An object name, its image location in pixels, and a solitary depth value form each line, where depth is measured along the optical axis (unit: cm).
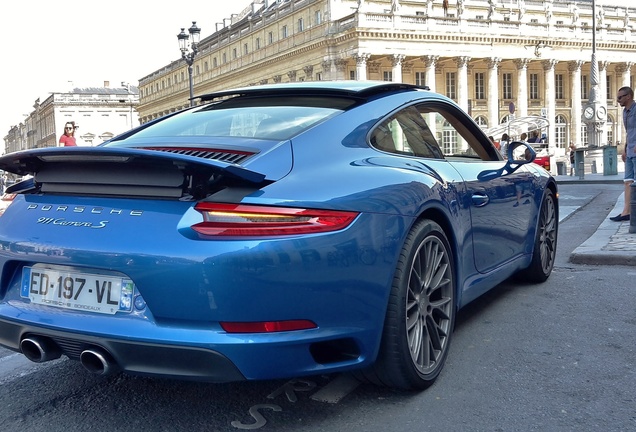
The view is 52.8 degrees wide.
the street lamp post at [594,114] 3266
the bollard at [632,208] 752
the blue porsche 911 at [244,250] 226
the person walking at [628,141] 880
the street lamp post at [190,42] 2370
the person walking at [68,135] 1208
